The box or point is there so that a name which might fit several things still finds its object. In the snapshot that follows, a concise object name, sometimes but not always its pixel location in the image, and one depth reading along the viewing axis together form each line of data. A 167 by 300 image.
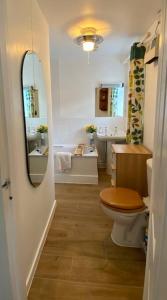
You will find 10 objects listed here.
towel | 3.51
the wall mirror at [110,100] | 4.05
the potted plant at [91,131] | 4.06
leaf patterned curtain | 2.63
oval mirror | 1.51
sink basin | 3.74
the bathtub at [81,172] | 3.56
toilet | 1.86
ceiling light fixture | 2.42
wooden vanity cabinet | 2.27
